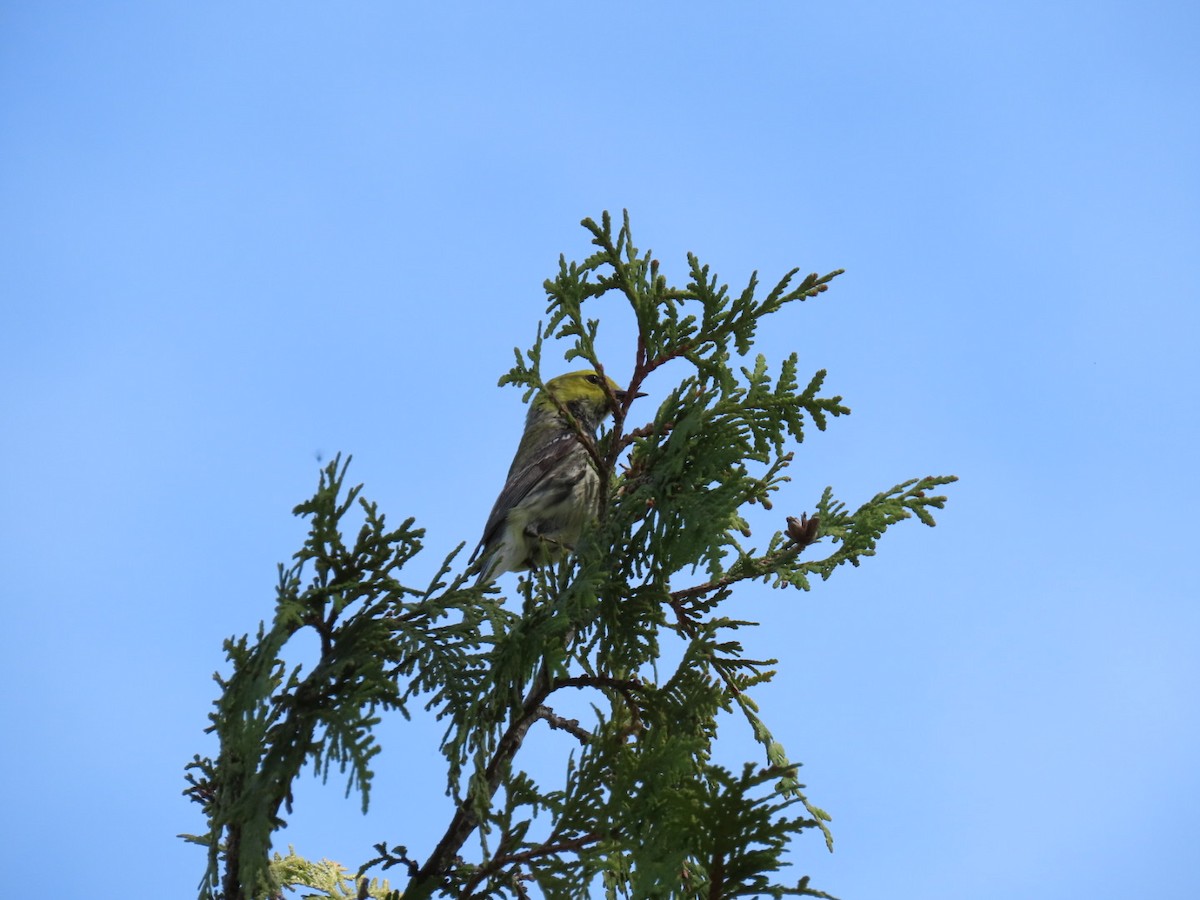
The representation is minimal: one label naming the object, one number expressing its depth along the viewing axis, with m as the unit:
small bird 11.82
